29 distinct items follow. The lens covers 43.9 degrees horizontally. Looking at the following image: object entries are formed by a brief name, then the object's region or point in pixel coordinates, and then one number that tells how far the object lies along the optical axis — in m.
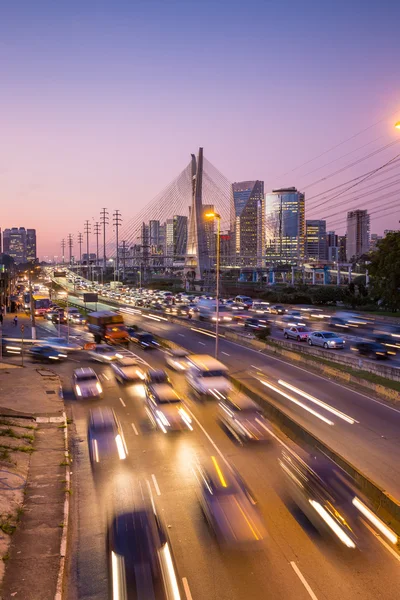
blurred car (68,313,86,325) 62.10
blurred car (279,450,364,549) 10.81
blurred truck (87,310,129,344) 42.28
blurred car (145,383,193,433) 19.08
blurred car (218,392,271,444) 17.39
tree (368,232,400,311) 50.94
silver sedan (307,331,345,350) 37.16
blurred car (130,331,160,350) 39.70
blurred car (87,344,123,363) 35.09
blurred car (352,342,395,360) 31.77
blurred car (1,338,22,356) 39.56
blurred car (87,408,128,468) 16.03
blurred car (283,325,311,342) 41.27
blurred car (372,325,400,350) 35.78
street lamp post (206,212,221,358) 29.68
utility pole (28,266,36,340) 46.20
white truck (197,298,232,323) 60.00
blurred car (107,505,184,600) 8.66
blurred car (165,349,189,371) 30.19
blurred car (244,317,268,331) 48.19
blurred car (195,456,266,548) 10.58
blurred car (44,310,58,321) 65.61
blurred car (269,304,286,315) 63.28
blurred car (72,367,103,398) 24.08
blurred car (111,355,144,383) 27.26
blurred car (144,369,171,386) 23.30
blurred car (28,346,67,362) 36.00
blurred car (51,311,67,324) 62.57
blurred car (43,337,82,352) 38.56
